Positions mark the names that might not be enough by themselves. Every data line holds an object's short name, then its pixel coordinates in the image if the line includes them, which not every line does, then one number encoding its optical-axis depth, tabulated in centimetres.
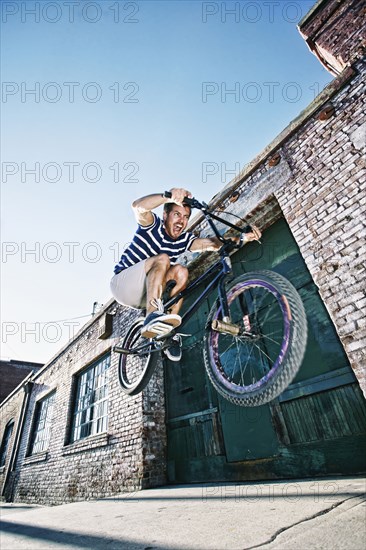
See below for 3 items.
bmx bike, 230
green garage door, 287
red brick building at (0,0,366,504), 295
